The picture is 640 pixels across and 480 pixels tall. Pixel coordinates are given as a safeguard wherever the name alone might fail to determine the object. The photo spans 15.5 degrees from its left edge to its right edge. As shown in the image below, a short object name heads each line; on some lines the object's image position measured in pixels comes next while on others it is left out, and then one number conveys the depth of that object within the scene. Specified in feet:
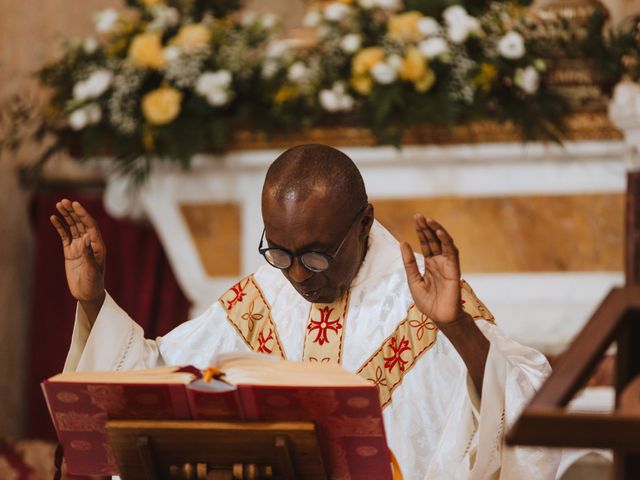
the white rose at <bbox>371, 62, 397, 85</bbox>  37.50
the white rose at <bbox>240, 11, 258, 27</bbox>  42.23
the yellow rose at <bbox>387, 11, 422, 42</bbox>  38.50
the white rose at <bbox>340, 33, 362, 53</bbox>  38.84
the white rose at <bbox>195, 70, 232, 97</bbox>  39.47
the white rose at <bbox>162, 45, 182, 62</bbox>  39.94
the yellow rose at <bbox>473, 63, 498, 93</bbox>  38.13
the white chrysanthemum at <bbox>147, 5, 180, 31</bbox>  41.33
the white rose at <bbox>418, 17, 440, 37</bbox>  38.35
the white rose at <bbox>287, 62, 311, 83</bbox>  39.13
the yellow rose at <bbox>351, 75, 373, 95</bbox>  38.23
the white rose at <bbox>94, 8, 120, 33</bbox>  41.96
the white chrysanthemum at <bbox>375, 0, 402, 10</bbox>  39.38
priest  22.59
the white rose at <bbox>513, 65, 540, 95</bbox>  37.72
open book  19.44
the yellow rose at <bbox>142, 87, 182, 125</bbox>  39.67
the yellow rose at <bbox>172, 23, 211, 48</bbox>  40.21
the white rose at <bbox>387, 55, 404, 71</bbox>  37.67
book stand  19.85
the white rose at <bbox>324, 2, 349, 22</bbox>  39.64
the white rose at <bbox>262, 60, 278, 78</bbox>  40.06
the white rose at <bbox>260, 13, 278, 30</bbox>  41.91
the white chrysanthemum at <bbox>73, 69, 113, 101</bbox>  40.65
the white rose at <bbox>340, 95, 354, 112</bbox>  38.42
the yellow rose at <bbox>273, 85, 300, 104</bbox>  39.45
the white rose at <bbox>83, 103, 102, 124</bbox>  40.94
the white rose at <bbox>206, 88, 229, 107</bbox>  39.55
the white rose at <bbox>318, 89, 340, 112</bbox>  38.30
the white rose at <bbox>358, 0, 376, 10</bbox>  39.50
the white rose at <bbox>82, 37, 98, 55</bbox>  42.01
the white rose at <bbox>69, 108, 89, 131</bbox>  40.62
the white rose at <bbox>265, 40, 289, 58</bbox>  40.21
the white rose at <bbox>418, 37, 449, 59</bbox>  37.57
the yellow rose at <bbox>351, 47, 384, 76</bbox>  38.08
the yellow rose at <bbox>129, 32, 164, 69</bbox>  40.35
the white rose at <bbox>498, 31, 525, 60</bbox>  37.59
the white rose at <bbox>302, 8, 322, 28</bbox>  40.43
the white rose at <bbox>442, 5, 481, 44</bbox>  38.01
